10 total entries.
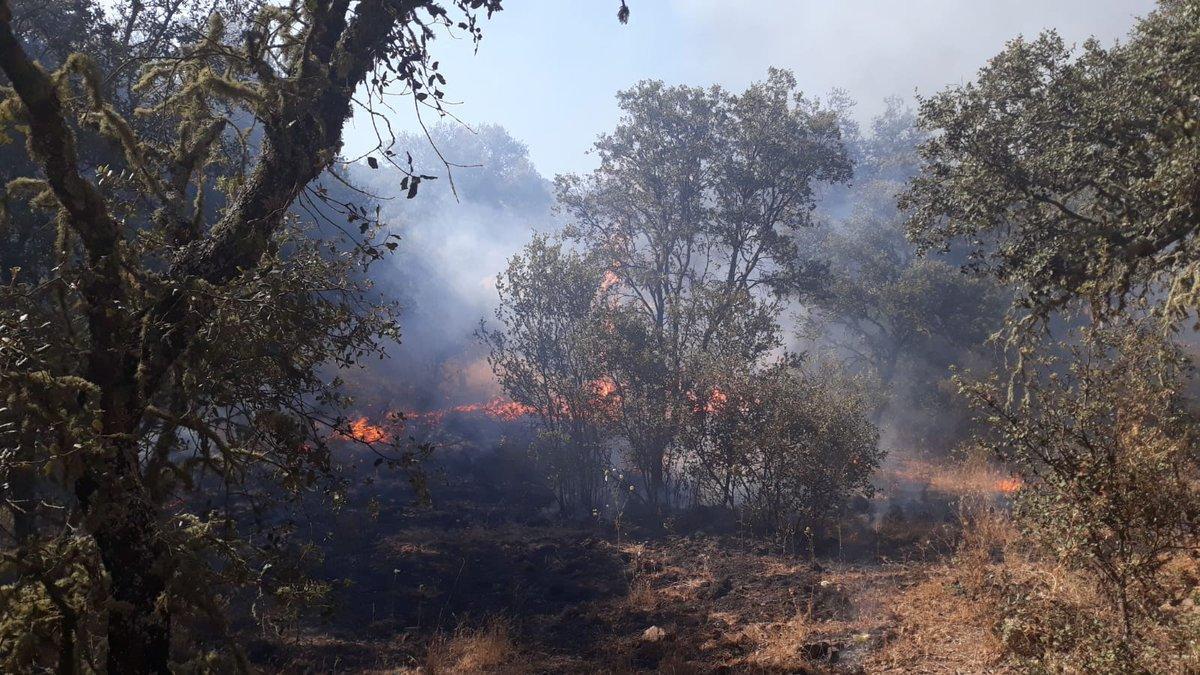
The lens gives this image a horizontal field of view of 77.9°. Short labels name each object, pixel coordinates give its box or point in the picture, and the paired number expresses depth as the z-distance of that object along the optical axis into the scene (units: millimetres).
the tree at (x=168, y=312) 4031
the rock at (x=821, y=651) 8984
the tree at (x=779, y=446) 15422
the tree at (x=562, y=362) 20188
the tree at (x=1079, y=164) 8992
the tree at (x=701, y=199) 21266
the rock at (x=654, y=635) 10469
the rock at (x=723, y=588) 12531
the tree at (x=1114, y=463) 6320
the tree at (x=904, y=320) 30938
